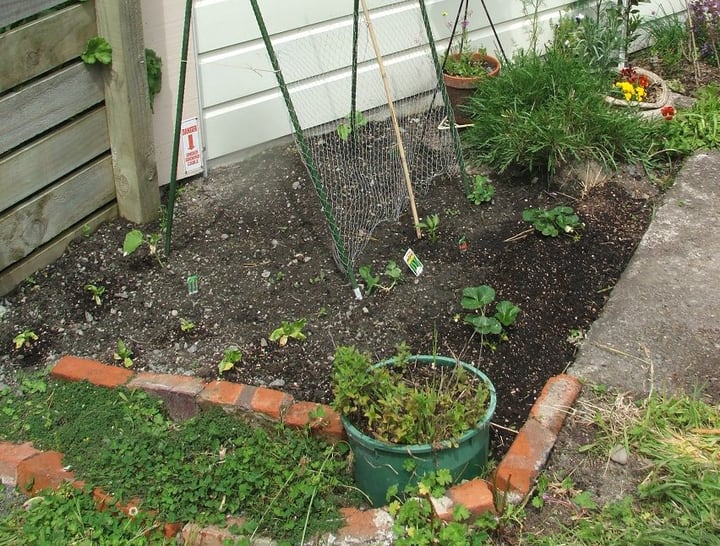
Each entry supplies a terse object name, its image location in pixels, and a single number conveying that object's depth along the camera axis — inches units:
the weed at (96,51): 151.6
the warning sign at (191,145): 176.9
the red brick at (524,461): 117.2
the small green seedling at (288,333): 144.7
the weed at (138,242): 161.5
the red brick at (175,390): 131.3
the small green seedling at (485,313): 142.8
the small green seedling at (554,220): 168.6
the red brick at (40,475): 123.0
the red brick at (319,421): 125.1
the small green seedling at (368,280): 153.0
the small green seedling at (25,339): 146.6
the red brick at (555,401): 127.2
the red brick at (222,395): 128.8
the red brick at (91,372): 136.0
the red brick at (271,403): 126.9
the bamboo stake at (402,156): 157.8
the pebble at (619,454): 122.9
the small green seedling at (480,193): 178.4
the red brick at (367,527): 111.4
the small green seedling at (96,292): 154.0
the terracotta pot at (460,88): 199.3
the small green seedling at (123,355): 142.6
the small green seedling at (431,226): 167.0
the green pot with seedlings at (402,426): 111.8
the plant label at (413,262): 156.9
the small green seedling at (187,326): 147.9
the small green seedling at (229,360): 139.0
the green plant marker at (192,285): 155.1
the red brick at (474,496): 110.7
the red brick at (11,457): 125.0
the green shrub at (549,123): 182.7
